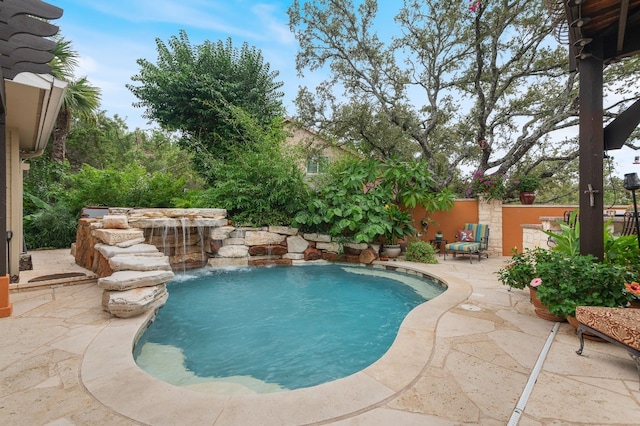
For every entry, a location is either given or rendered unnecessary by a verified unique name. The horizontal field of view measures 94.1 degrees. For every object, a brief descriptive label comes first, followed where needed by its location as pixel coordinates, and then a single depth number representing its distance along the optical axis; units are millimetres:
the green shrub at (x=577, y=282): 2734
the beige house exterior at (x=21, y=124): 3664
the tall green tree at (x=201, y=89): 10109
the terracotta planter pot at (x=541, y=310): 3234
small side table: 8605
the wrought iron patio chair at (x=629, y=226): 4763
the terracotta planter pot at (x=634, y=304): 2959
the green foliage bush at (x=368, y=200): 7492
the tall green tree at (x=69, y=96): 8859
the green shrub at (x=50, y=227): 8176
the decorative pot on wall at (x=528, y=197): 8281
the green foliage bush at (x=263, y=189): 7738
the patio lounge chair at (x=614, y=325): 2082
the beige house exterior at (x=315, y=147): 11250
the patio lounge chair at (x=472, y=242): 7383
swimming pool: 2592
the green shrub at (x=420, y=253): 7193
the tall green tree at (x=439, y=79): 9570
